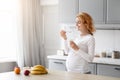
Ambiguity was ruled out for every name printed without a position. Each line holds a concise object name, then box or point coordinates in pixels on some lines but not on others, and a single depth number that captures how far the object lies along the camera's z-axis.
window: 4.91
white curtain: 4.97
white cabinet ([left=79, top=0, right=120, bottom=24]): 4.13
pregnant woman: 2.96
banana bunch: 2.78
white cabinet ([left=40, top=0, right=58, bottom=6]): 5.20
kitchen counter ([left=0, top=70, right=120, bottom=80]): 2.54
